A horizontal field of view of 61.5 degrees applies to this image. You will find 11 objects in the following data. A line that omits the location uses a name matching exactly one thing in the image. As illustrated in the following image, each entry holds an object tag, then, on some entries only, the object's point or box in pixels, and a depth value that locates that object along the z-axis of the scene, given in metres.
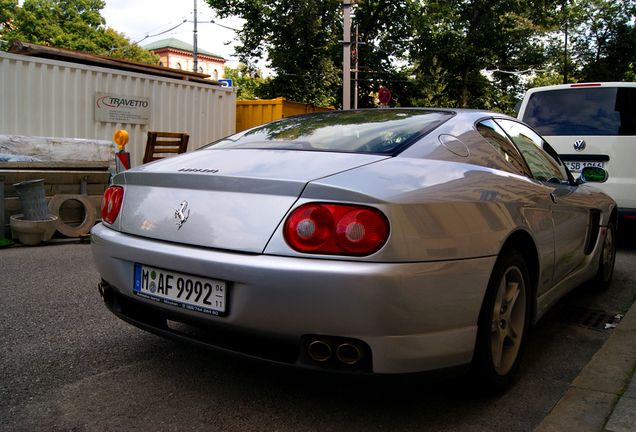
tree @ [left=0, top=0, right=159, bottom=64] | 44.25
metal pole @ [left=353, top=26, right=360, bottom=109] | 32.54
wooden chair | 8.88
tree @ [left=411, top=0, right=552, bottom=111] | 33.66
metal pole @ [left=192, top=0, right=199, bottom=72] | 34.09
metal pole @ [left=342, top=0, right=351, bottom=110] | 14.39
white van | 6.54
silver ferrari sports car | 1.88
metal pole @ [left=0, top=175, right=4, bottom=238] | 6.47
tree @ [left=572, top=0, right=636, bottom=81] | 31.53
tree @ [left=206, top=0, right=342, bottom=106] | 29.58
